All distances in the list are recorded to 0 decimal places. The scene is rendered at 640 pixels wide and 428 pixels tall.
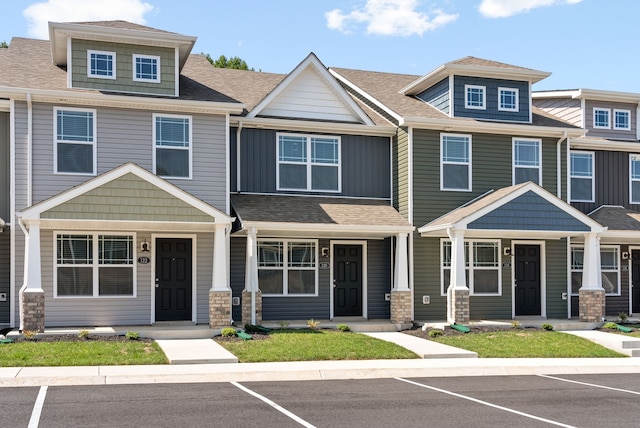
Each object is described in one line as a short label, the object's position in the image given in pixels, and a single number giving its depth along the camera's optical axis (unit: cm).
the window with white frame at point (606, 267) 2339
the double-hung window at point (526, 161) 2227
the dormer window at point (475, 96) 2238
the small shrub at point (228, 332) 1715
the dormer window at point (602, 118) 2484
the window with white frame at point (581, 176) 2367
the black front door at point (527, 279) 2233
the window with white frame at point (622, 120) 2500
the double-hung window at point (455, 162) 2156
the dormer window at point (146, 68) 1950
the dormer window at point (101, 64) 1914
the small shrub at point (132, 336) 1644
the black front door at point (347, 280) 2144
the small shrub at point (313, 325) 1862
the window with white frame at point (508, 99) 2270
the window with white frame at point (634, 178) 2439
